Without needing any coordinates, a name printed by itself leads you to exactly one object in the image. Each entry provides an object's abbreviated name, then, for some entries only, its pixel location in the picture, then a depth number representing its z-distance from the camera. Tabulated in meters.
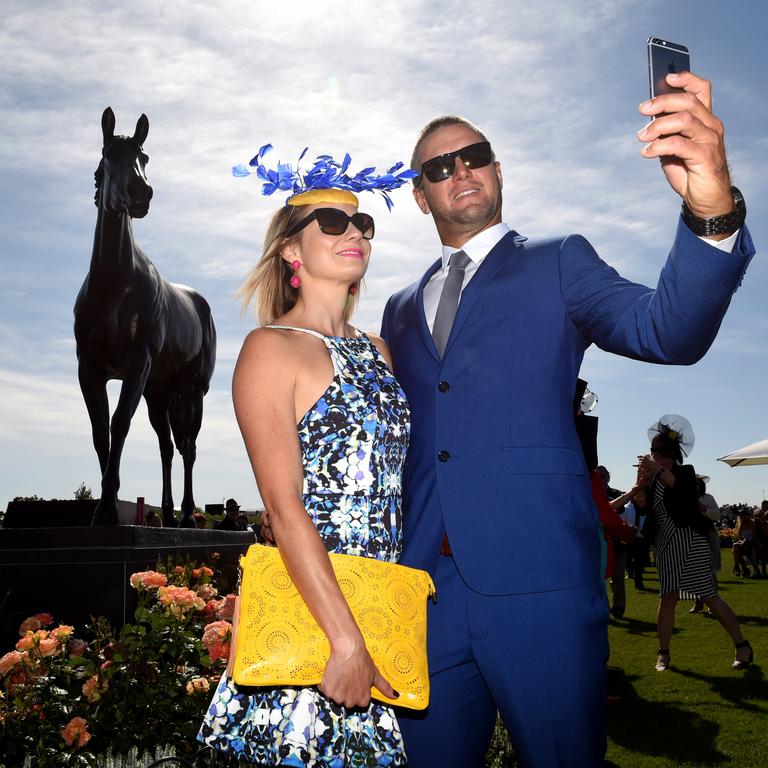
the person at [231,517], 12.97
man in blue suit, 2.45
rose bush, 4.27
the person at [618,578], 11.88
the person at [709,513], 10.68
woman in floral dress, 2.05
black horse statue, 7.91
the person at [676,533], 8.77
